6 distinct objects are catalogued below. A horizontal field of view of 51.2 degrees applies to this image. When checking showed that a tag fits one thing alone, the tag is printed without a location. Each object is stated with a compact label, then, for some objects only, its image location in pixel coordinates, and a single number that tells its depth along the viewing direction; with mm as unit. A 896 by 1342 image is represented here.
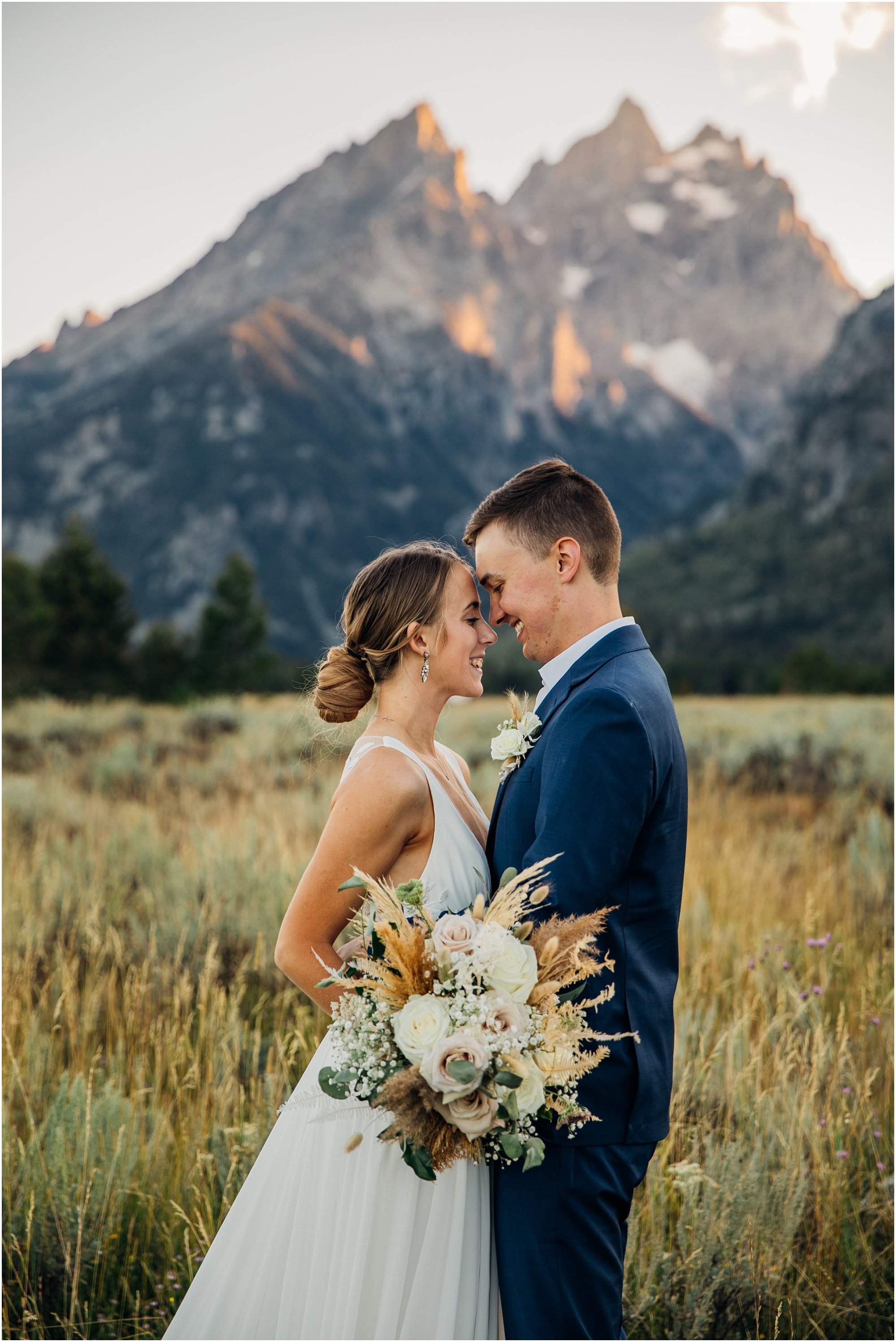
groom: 2092
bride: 2271
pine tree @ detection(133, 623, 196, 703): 27656
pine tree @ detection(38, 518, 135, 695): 26234
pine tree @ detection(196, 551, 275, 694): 34000
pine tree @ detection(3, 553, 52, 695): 24750
